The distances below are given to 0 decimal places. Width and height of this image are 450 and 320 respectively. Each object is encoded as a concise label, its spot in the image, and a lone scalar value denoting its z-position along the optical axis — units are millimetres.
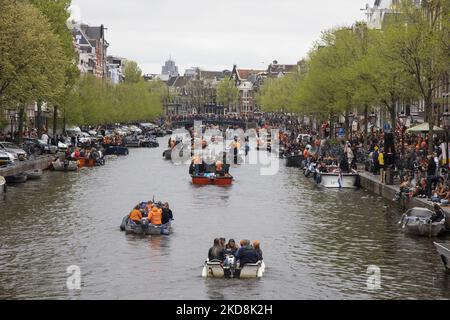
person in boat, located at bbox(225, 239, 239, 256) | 35066
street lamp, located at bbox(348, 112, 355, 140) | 121256
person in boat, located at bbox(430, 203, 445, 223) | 43438
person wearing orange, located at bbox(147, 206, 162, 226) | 45000
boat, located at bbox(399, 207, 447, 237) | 43406
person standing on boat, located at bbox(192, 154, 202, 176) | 72419
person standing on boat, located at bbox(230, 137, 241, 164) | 99438
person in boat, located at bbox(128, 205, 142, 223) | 45125
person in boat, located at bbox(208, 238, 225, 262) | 34812
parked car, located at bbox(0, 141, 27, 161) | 75750
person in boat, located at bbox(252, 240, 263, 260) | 35188
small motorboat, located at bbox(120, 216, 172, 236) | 44781
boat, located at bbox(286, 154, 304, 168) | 92938
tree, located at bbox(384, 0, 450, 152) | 60094
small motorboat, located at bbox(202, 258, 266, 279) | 34406
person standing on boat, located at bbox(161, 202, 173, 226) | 45384
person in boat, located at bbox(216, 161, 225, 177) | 71012
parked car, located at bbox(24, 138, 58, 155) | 91062
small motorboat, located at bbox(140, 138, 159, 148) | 136500
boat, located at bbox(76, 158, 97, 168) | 89812
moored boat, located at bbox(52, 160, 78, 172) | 82188
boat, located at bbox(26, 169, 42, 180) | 72156
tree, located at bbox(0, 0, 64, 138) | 72125
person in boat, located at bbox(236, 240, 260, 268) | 34656
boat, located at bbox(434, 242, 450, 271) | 35631
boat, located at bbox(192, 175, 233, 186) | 70438
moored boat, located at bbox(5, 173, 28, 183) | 68125
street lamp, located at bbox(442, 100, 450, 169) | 74912
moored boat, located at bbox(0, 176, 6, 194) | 60125
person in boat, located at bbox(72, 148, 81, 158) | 88125
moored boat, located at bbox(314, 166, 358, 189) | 68562
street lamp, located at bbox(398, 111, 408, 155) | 98300
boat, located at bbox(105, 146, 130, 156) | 112000
